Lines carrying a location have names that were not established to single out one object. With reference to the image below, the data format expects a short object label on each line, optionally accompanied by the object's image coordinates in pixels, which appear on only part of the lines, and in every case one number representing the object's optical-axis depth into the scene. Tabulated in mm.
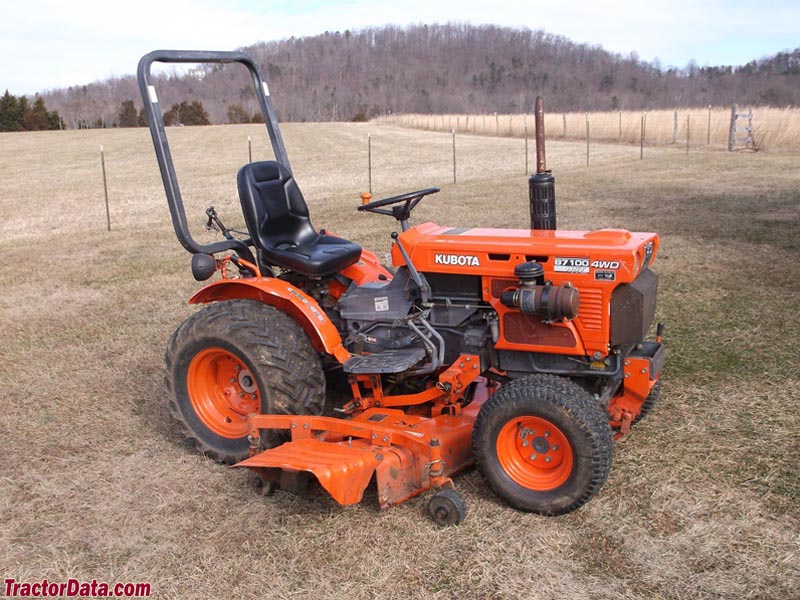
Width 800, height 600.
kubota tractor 3529
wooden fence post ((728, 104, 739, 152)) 24062
